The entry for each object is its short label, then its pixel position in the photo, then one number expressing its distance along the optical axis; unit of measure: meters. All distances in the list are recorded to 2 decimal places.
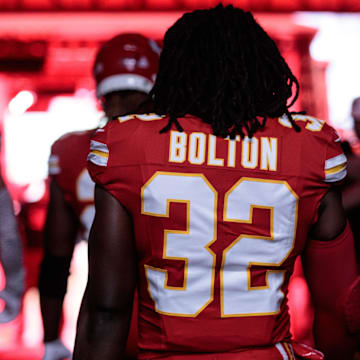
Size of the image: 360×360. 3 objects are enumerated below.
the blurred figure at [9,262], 6.19
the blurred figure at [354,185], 6.77
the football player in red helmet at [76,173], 6.23
